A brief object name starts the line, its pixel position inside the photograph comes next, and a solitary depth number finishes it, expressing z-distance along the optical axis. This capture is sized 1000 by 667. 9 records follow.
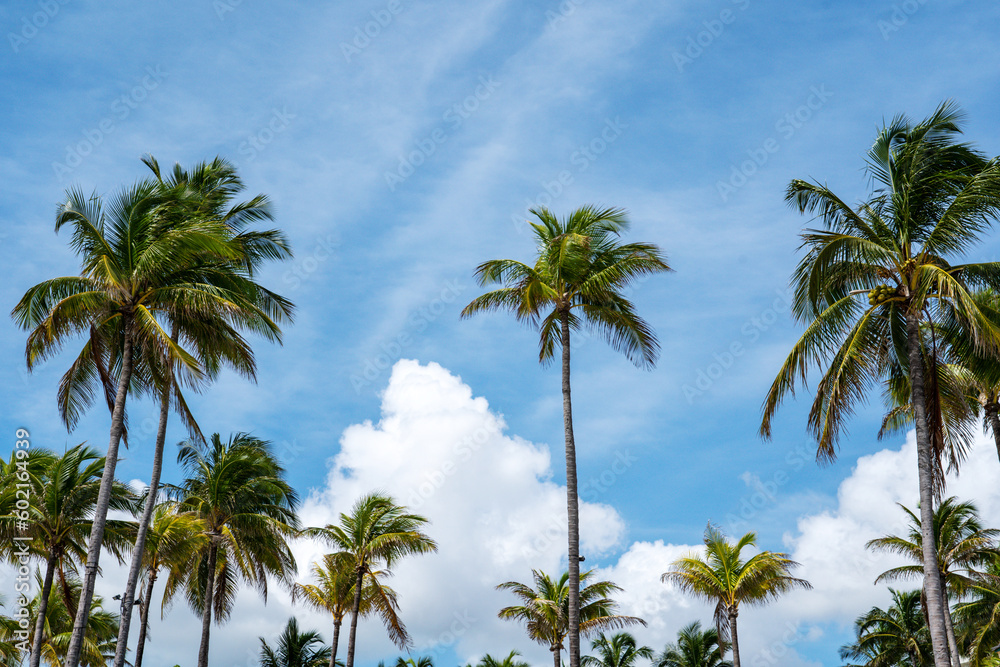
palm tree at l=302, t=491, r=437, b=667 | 33.59
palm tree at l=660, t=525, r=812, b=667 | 33.62
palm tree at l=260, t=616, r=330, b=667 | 44.25
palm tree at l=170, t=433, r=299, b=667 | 30.12
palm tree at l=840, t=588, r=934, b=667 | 48.44
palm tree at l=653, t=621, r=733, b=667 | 47.81
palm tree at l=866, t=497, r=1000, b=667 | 33.69
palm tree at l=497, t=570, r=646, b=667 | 38.62
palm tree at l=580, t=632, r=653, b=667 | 51.12
